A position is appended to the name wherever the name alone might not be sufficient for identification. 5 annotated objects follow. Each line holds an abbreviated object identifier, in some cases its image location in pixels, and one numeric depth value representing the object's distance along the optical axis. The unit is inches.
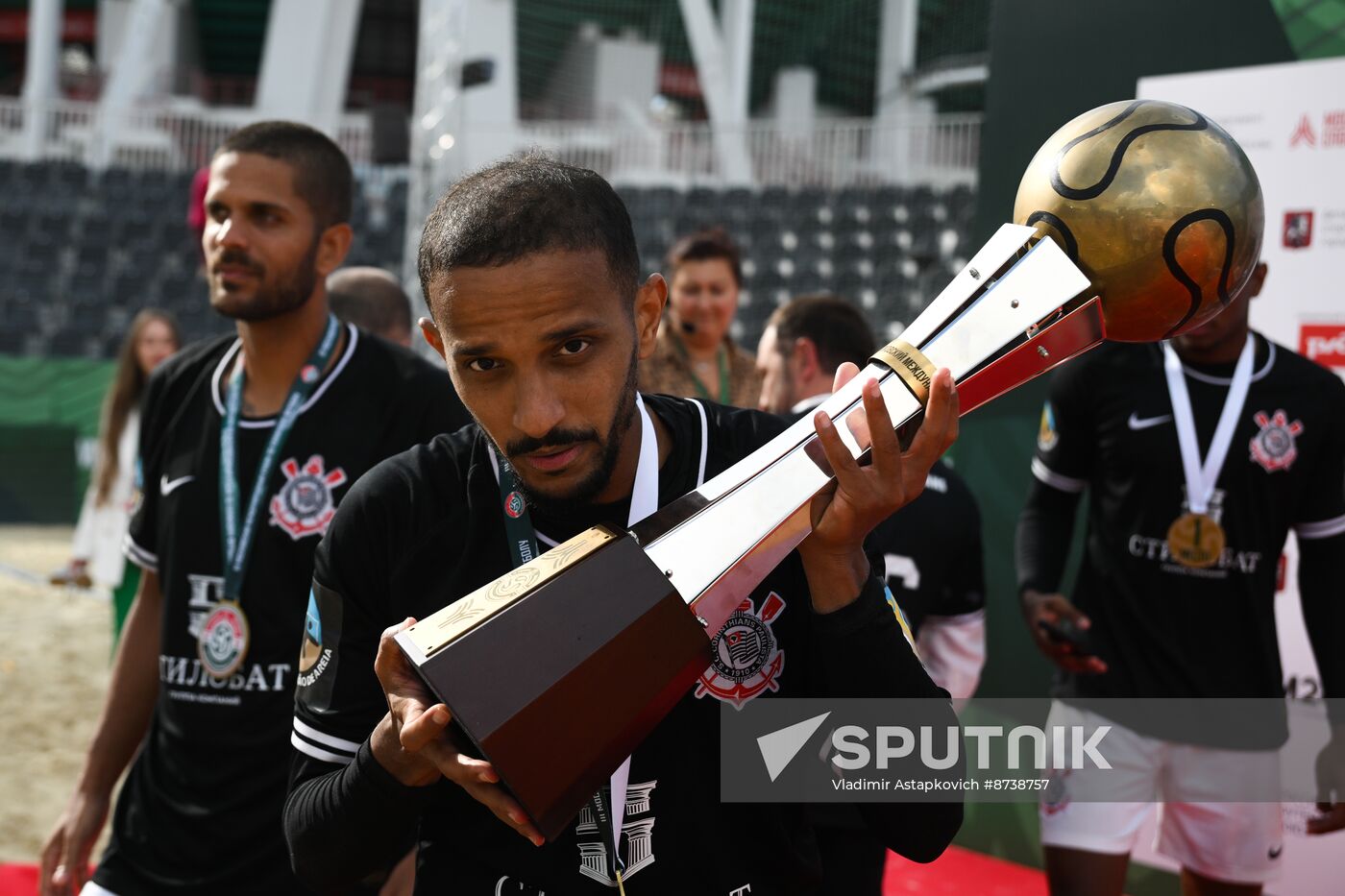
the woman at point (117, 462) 238.1
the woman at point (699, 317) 193.8
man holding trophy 49.2
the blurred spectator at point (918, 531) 117.0
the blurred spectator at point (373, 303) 157.9
